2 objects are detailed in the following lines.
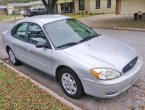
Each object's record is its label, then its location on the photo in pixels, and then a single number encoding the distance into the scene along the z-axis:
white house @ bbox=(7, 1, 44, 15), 59.98
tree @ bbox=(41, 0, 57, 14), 19.39
